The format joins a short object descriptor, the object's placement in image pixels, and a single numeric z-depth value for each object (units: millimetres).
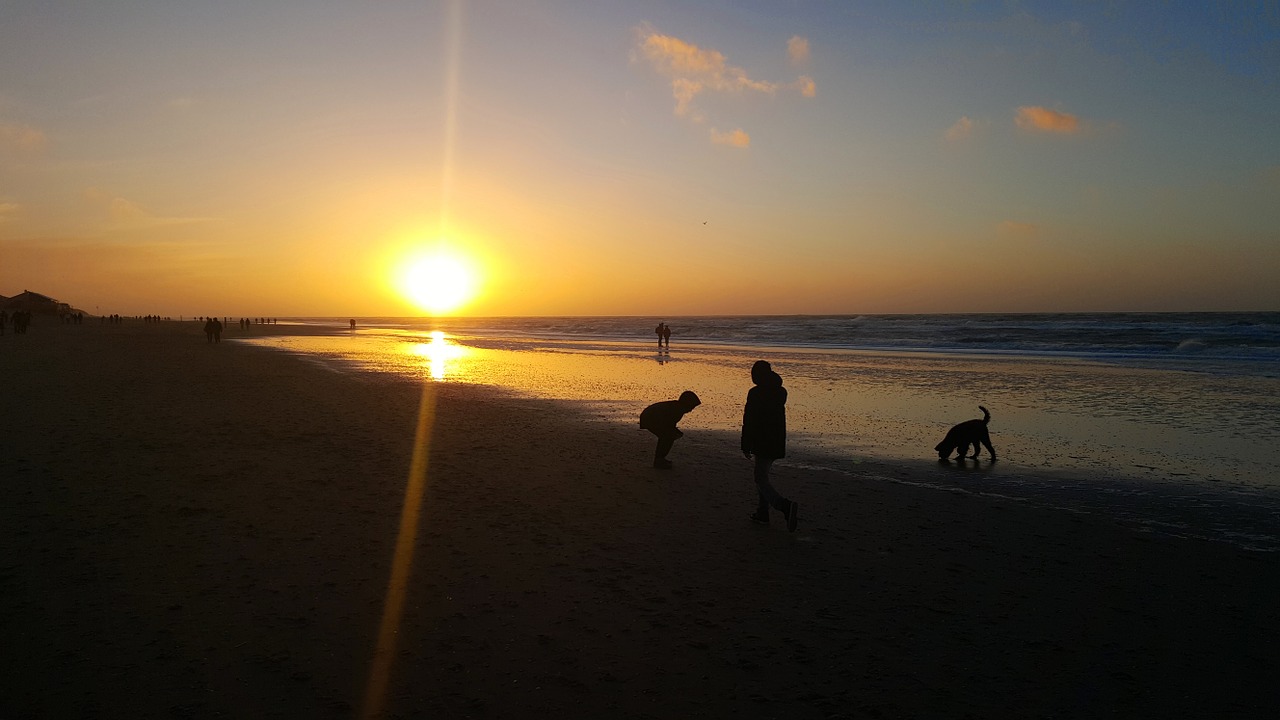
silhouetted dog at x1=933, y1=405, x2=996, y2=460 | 10914
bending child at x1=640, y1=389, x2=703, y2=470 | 10352
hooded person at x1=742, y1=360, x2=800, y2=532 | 7387
